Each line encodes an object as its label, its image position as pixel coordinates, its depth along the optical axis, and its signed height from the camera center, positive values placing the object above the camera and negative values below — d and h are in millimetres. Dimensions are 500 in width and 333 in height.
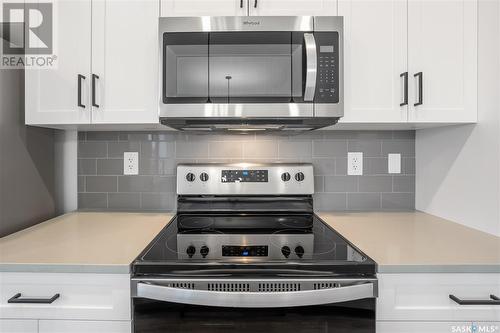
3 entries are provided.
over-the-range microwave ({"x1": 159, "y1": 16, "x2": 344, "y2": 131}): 1369 +388
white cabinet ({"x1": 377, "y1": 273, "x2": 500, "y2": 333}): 1060 -428
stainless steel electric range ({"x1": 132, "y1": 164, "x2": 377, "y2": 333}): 1009 -372
